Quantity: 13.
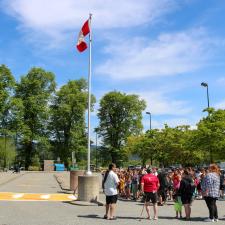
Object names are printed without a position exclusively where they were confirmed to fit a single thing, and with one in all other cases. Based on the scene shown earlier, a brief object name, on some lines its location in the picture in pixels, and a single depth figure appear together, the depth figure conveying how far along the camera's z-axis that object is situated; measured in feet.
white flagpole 42.25
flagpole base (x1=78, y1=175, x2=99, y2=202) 39.38
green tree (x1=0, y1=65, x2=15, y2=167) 139.70
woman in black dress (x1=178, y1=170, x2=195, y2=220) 28.80
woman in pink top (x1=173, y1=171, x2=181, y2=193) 40.68
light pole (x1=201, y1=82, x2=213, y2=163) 96.99
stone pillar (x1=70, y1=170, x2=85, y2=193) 55.09
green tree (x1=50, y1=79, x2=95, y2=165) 162.58
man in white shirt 28.04
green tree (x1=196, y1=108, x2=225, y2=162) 92.86
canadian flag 44.87
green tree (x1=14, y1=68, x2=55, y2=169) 152.63
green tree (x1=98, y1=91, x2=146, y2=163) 174.73
